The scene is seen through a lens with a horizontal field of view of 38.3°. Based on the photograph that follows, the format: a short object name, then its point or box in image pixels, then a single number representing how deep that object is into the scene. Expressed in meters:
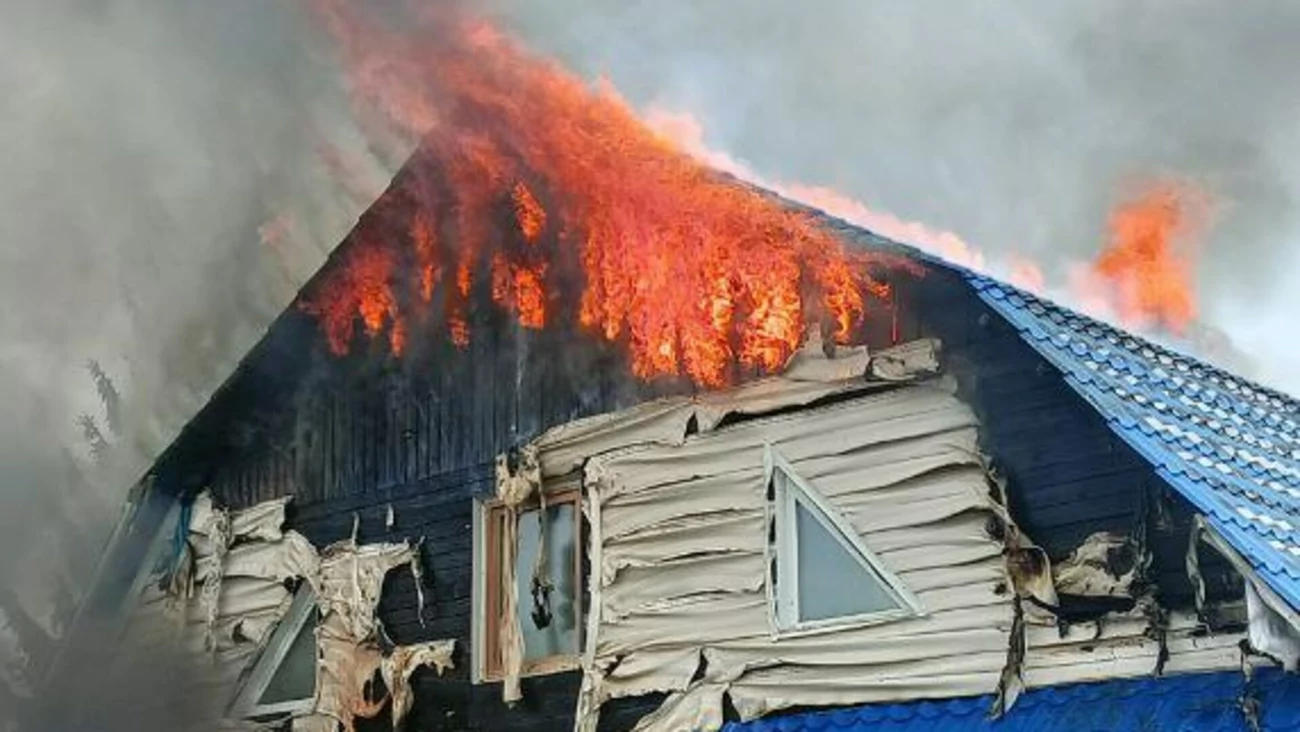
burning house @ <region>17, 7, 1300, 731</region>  10.09
